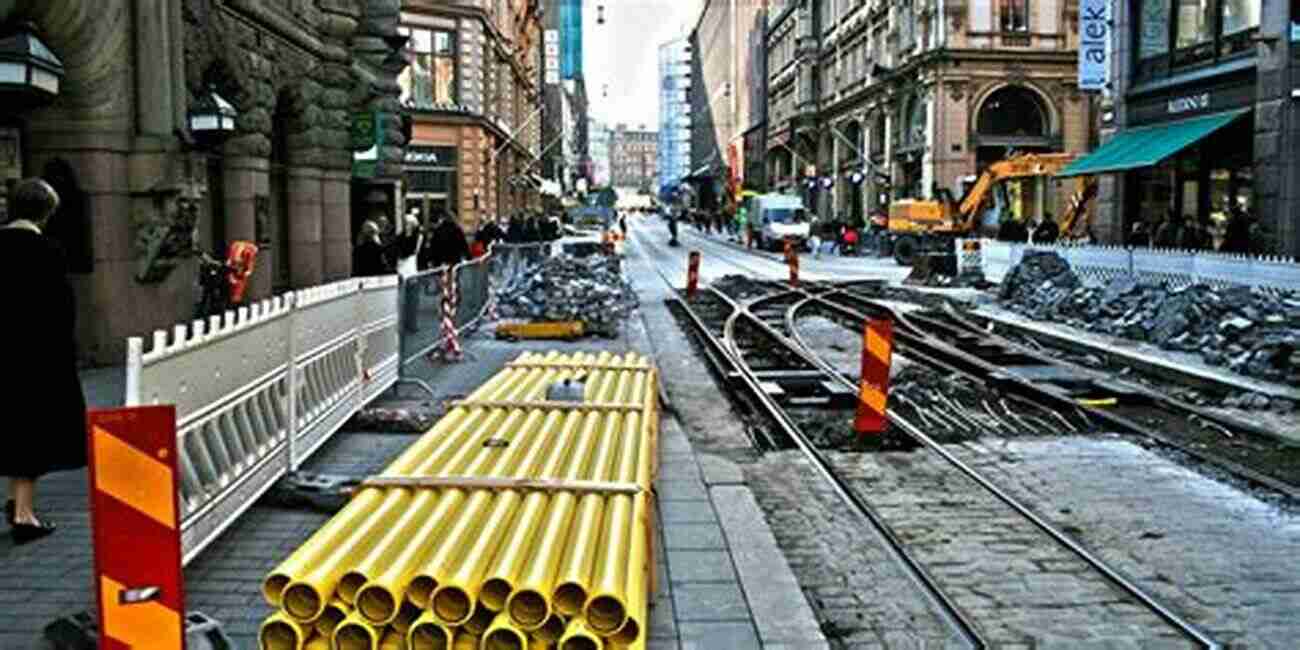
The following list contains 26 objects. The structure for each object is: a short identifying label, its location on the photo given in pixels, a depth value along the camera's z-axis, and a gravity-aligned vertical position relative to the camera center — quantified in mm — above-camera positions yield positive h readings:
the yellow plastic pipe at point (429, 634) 4410 -1347
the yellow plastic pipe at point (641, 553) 4418 -1259
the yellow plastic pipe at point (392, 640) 4469 -1383
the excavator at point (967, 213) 41531 +459
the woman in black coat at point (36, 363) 6758 -696
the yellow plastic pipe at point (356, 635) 4438 -1356
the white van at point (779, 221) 62719 +243
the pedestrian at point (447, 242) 22078 -259
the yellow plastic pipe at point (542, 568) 4406 -1188
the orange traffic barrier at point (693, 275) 31328 -1151
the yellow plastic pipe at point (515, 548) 4484 -1175
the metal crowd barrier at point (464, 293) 14412 -955
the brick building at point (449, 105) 49125 +4482
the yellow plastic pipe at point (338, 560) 4480 -1173
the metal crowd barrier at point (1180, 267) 19500 -707
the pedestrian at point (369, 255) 18688 -400
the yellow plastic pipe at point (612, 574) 4418 -1205
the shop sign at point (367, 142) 25500 +1649
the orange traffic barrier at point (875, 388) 11492 -1405
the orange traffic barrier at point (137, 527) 4094 -933
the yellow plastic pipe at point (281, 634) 4480 -1365
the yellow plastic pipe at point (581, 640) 4332 -1340
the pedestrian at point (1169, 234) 30141 -203
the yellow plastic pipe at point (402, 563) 4465 -1178
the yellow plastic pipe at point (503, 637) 4367 -1344
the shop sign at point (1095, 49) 35062 +4621
